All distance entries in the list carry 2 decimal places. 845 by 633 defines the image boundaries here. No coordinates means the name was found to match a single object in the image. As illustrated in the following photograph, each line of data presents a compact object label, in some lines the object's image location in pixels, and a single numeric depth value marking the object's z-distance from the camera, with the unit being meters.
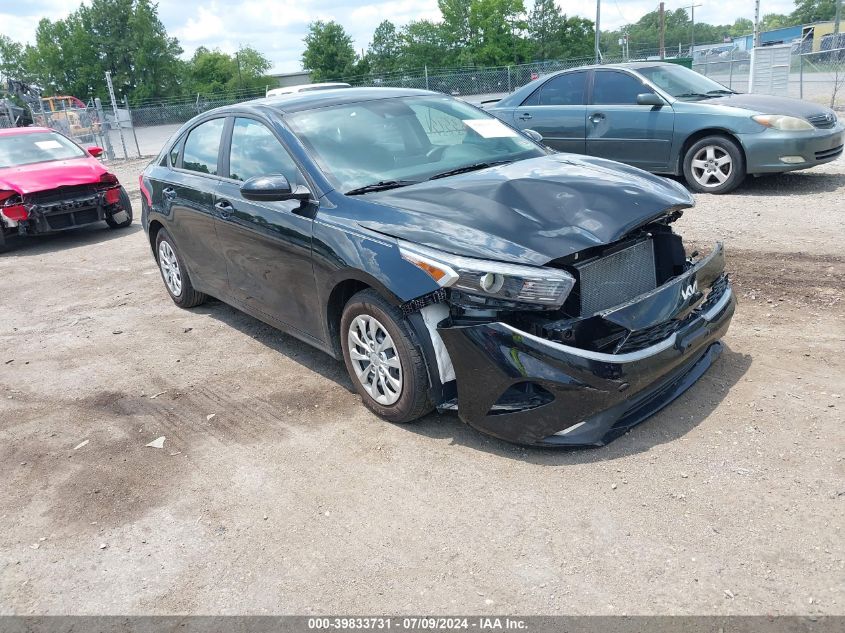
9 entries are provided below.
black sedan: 3.27
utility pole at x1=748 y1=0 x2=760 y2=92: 15.97
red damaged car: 9.54
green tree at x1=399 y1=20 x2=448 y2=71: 70.19
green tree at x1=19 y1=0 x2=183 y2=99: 75.38
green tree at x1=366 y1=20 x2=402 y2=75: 70.19
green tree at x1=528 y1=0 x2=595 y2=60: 73.62
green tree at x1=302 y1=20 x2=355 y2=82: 63.69
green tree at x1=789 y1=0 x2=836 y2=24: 98.50
